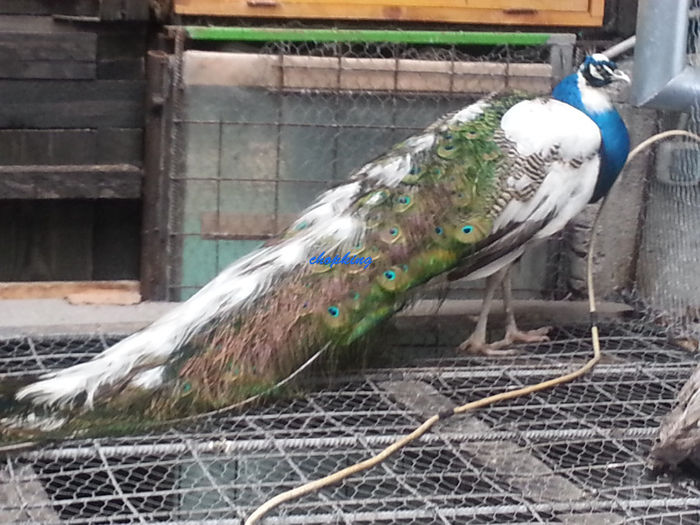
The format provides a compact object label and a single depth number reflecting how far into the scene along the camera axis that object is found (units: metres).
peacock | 1.83
